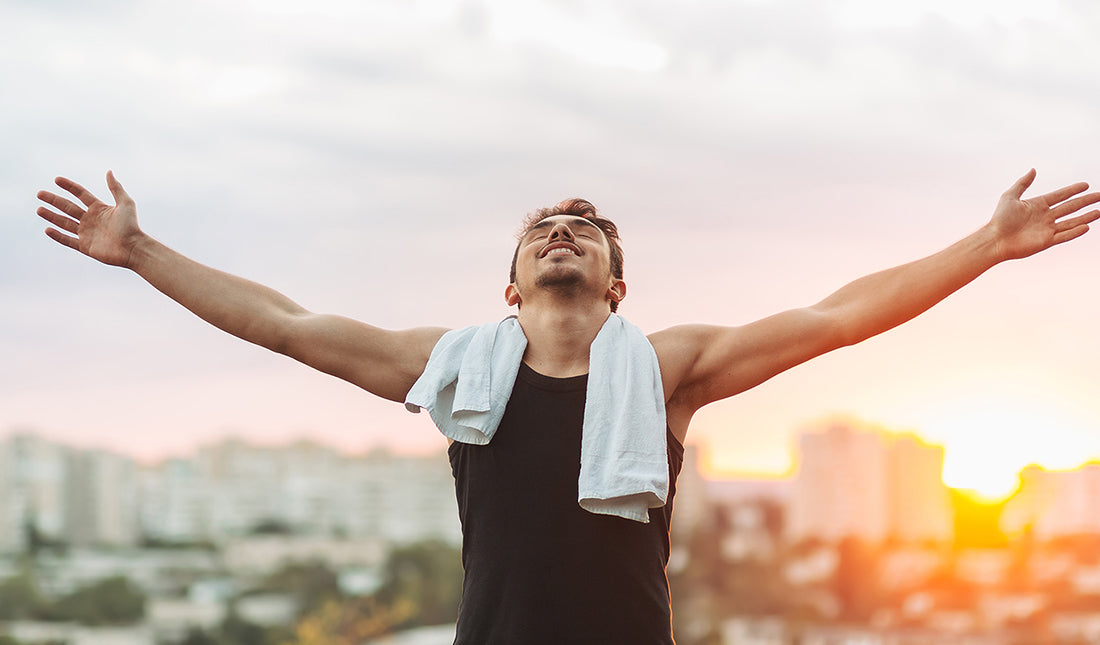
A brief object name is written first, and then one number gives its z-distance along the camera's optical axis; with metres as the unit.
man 3.12
